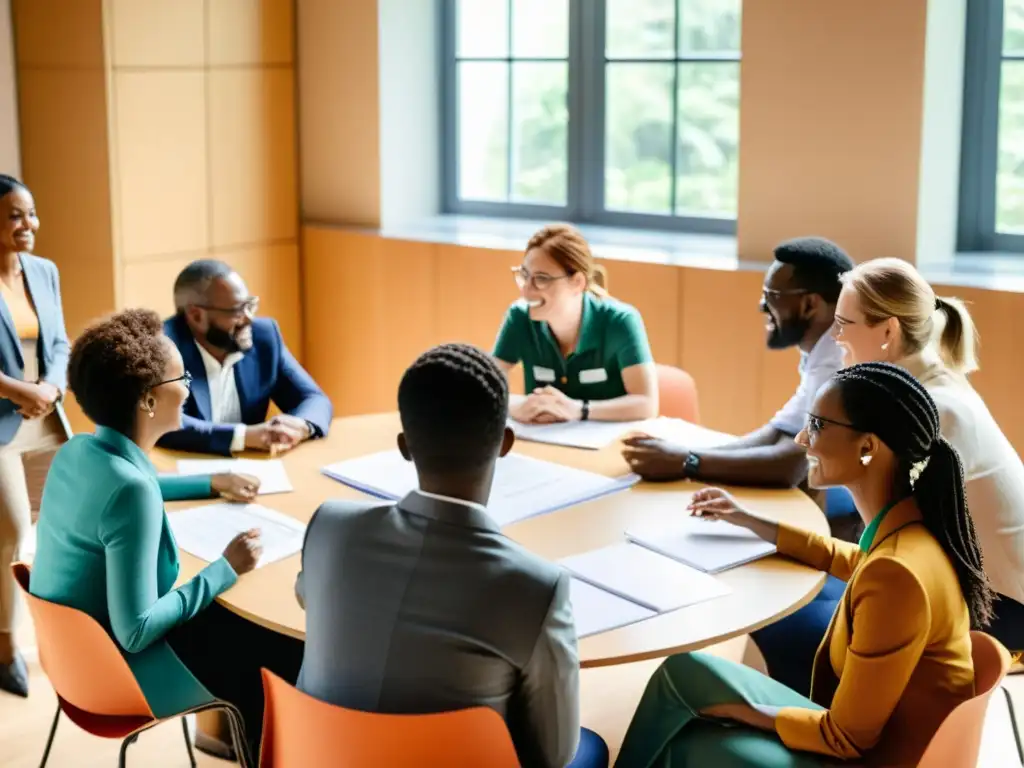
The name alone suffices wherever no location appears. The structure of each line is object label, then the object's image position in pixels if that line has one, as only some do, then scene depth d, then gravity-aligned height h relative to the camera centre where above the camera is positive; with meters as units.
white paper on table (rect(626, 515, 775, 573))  2.72 -0.79
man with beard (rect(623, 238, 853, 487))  3.25 -0.55
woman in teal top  2.51 -0.68
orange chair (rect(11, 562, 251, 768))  2.51 -0.99
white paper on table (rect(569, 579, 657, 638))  2.39 -0.81
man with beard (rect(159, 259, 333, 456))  3.56 -0.61
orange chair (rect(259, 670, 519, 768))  1.91 -0.83
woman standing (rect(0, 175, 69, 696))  3.97 -0.64
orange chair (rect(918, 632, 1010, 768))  2.11 -0.88
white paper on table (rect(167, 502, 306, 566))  2.78 -0.79
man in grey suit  1.92 -0.62
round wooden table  2.37 -0.79
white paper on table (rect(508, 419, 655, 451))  3.64 -0.74
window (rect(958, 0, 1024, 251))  4.84 +0.13
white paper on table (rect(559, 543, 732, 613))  2.53 -0.81
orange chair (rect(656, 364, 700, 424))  4.18 -0.72
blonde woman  2.98 -0.47
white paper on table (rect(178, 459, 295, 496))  3.22 -0.76
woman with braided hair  2.14 -0.77
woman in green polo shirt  4.04 -0.51
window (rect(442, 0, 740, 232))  5.69 +0.25
